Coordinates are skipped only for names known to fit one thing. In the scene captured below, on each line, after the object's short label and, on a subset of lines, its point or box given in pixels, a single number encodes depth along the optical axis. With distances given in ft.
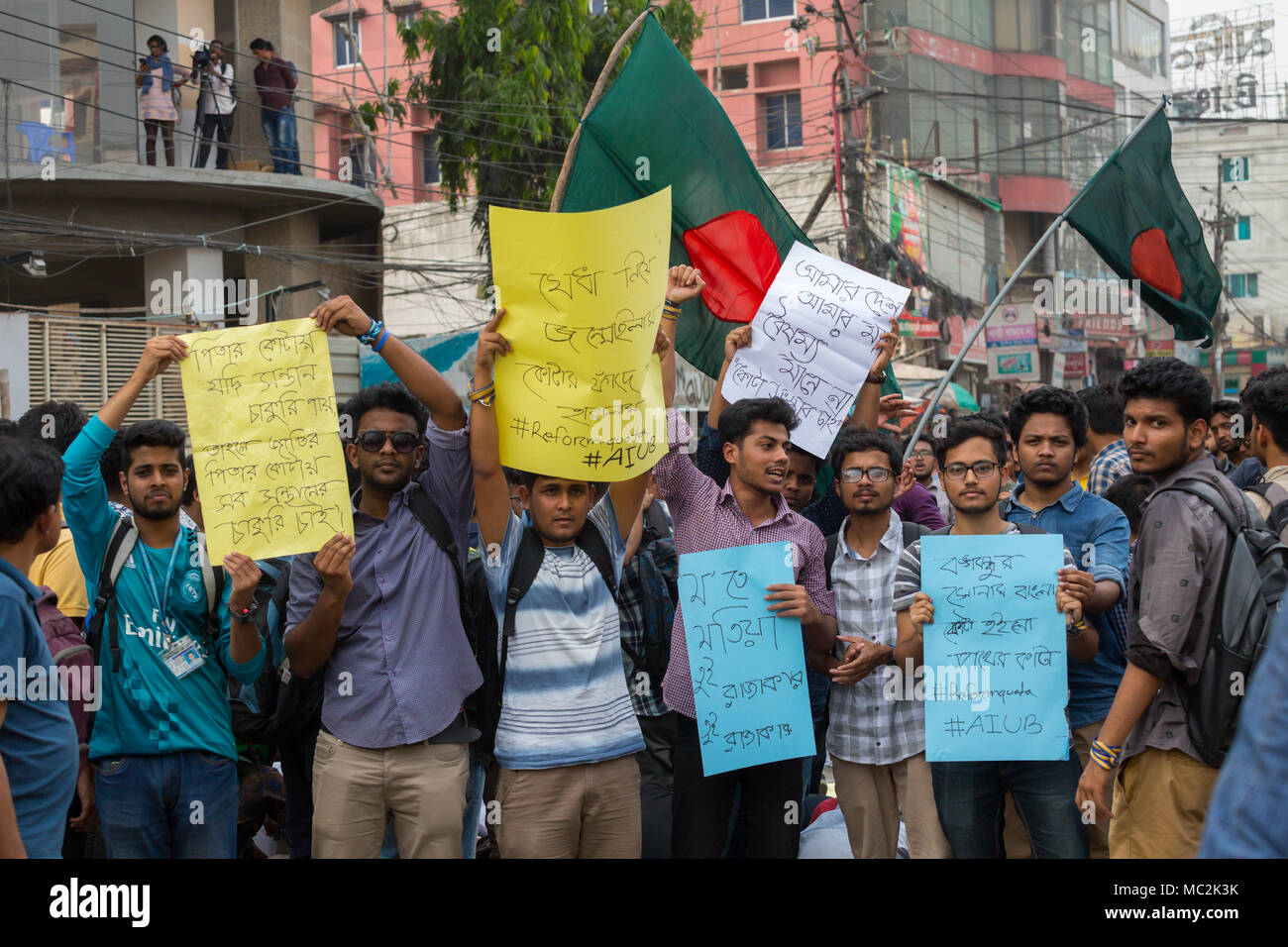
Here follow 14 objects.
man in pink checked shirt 13.64
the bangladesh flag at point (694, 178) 17.75
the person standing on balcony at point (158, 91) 53.72
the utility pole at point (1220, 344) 125.90
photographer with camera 55.11
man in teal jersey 13.08
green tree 50.85
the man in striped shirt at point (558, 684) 12.48
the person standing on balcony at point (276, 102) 56.85
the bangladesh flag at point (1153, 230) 20.42
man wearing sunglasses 12.54
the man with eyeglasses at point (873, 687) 13.93
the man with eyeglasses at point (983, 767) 13.12
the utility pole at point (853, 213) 65.67
